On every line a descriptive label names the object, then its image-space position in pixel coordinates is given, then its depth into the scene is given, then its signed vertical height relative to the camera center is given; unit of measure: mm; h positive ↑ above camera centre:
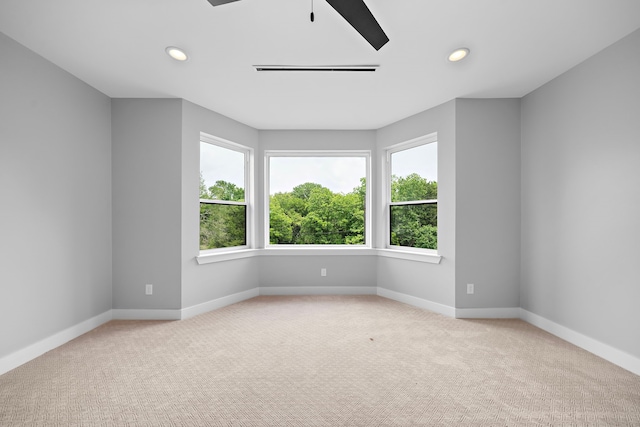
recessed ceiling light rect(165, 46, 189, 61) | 2342 +1327
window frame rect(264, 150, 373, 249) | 4383 +292
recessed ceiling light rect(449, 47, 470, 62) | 2361 +1321
